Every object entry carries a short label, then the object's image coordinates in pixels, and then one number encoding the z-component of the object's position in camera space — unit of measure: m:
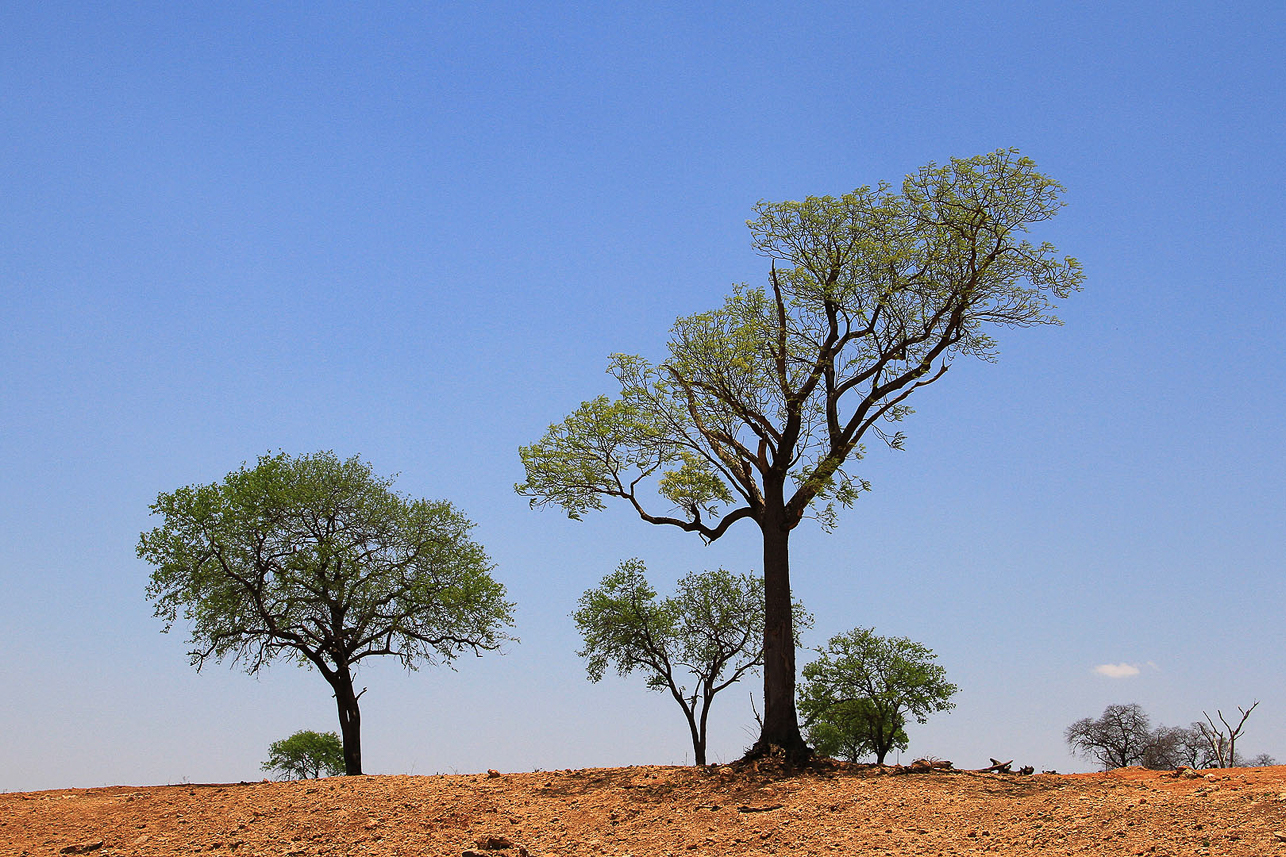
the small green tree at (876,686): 33.62
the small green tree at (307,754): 47.78
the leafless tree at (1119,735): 39.69
